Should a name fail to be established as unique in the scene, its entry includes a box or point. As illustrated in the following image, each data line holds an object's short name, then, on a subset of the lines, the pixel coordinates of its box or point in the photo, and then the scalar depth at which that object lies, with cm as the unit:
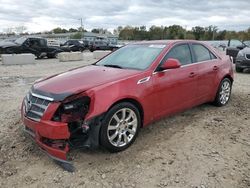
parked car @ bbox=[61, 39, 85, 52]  1999
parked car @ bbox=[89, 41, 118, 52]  2275
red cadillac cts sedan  252
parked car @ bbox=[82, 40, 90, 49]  2400
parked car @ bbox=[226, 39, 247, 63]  1030
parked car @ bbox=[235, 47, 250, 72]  794
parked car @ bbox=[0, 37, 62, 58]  1345
